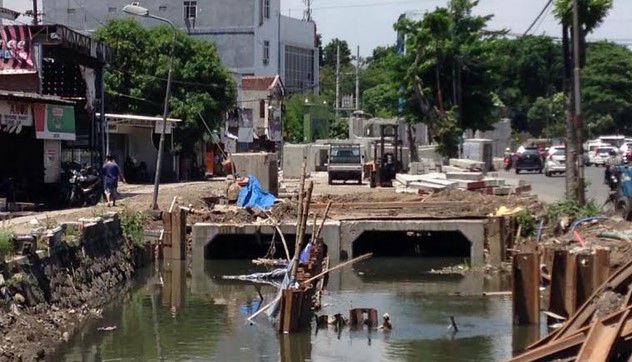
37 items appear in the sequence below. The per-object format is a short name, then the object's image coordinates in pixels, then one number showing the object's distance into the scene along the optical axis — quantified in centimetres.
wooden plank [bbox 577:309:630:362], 1388
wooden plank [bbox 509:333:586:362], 1495
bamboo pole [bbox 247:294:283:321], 2400
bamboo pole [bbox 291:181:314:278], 2250
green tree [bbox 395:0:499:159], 6281
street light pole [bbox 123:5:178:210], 3475
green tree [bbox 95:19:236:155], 5869
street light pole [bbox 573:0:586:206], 3291
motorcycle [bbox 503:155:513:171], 7719
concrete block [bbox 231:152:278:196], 4322
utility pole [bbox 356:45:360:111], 10562
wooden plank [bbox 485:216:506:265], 3209
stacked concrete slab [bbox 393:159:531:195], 4169
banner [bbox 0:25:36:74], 3747
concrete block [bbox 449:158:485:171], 5100
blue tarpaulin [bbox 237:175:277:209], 3797
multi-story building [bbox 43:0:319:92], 8431
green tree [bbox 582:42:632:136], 9819
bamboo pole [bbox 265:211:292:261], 3263
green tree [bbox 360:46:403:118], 6512
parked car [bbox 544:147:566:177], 6475
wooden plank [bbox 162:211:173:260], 3381
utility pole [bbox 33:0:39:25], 4332
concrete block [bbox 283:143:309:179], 6819
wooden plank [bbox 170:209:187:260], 3356
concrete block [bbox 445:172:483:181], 4325
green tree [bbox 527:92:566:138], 9731
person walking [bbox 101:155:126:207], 3678
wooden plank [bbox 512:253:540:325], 2139
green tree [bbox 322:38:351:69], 13688
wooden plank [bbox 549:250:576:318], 2055
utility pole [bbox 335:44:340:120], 10776
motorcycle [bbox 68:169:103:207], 3700
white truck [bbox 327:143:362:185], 5781
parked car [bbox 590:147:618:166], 7134
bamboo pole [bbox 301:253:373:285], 2228
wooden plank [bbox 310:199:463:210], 3703
